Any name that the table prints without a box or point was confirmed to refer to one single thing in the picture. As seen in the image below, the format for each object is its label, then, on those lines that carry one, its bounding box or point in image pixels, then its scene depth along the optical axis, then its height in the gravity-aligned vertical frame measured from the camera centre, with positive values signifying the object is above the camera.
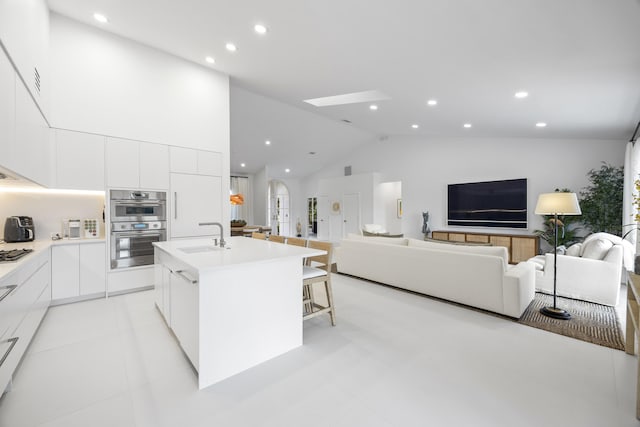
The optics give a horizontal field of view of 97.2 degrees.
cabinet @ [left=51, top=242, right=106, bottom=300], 3.36 -0.73
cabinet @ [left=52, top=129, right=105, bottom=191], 3.40 +0.63
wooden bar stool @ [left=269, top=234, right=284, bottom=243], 3.38 -0.35
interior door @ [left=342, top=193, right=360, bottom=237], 9.48 -0.11
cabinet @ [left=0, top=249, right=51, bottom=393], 1.66 -0.72
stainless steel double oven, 3.74 -0.20
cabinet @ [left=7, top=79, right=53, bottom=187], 2.12 +0.61
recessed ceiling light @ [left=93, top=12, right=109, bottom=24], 3.35 +2.34
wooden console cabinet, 5.85 -0.71
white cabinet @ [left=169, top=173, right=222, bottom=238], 4.21 +0.10
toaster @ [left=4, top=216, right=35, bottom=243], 3.07 -0.21
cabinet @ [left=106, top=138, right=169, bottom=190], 3.71 +0.64
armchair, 3.39 -0.78
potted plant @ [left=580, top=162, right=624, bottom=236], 4.85 +0.12
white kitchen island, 1.89 -0.71
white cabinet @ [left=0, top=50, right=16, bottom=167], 1.79 +0.70
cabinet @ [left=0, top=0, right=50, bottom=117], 1.96 +1.41
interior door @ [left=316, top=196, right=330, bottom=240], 10.62 -0.27
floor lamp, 3.08 +0.02
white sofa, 3.09 -0.78
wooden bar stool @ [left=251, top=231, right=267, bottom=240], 3.70 -0.35
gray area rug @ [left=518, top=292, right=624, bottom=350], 2.63 -1.19
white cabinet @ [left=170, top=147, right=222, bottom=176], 4.21 +0.77
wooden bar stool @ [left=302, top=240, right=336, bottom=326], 2.71 -0.65
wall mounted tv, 6.28 +0.14
